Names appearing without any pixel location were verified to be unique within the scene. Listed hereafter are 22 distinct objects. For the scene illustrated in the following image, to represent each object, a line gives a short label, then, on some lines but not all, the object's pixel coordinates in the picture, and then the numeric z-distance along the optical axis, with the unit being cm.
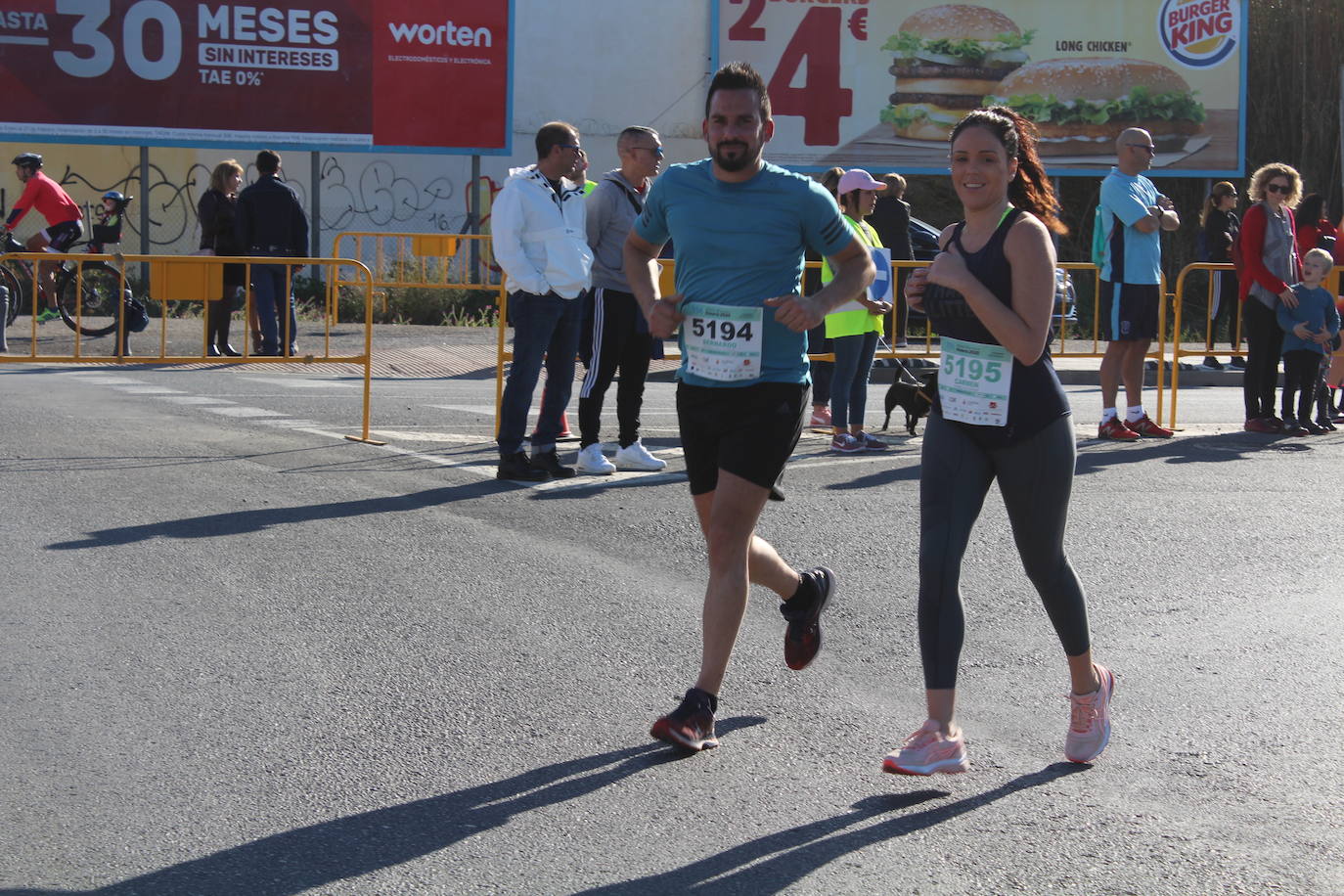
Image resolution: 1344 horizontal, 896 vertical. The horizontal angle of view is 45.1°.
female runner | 454
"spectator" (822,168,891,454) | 1079
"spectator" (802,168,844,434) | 1237
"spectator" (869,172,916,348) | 1483
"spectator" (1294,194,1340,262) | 1570
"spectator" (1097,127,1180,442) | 1124
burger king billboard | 2861
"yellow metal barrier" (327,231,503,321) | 2042
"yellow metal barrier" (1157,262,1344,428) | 1269
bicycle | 1802
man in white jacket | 932
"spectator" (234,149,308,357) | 1586
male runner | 484
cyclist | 1731
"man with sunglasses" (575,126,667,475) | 973
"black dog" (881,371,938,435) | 1197
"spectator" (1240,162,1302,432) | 1212
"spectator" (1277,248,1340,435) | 1220
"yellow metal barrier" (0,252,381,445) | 1091
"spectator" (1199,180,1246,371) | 1752
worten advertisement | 2247
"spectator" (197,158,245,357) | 1625
